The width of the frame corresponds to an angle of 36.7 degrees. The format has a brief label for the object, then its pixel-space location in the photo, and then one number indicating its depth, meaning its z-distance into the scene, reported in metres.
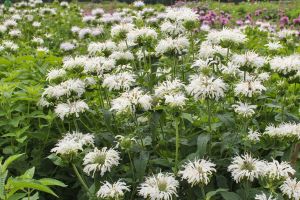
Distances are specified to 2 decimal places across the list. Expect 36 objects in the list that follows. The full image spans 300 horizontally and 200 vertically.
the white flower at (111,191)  1.83
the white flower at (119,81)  2.36
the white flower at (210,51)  2.56
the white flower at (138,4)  4.96
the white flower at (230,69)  2.39
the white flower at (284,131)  2.05
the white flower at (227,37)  2.55
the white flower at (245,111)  2.14
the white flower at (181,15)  2.77
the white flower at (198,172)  1.81
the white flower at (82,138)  2.13
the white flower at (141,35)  2.72
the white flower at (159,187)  1.76
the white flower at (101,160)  1.94
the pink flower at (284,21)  6.68
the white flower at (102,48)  2.91
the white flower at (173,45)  2.54
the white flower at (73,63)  2.56
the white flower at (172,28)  2.77
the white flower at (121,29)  2.97
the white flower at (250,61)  2.36
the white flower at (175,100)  2.05
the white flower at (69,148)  1.96
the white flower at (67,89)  2.31
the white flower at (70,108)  2.22
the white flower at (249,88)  2.20
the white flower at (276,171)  1.80
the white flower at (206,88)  2.03
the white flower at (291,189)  1.72
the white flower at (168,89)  2.19
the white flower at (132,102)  2.08
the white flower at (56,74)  2.50
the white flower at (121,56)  2.76
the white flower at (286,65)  2.37
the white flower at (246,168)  1.83
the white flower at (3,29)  4.88
